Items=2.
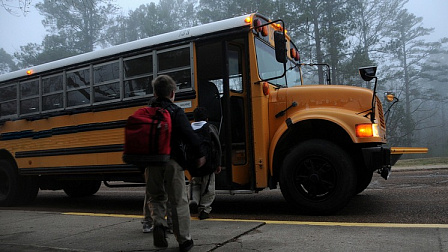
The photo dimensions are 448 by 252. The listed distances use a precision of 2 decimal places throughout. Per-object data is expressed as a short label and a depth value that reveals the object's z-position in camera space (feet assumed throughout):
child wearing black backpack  14.53
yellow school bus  15.75
